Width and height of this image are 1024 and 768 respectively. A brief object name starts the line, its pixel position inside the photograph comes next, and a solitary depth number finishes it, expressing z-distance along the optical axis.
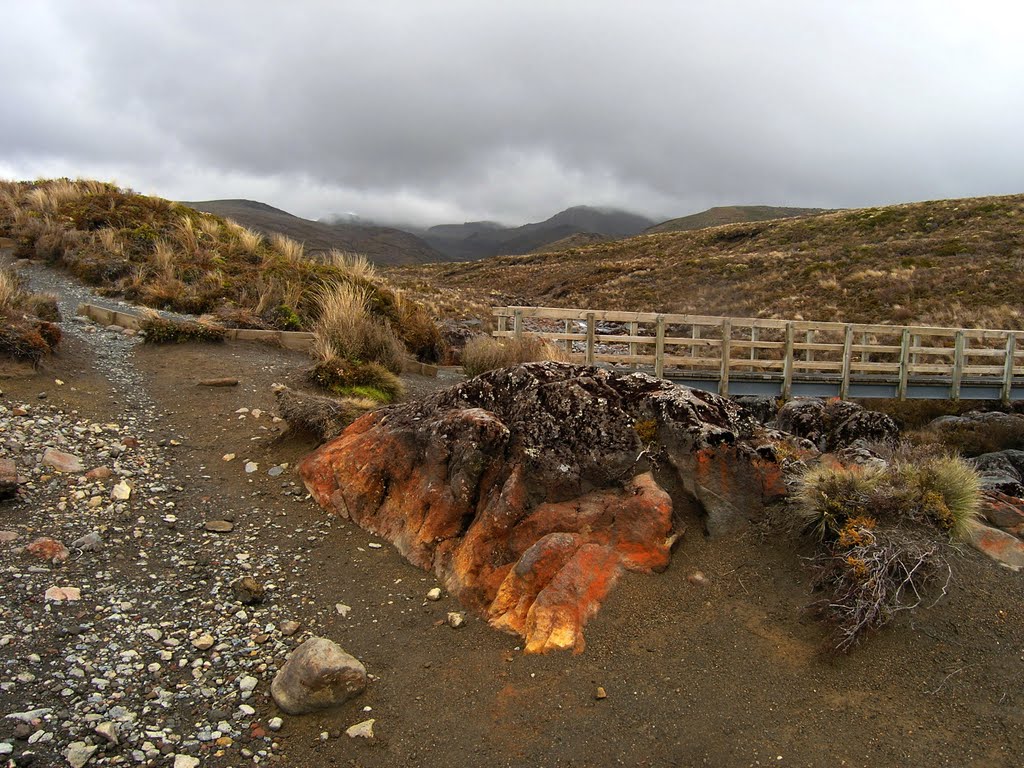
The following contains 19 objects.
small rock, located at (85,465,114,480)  5.45
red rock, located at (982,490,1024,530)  4.65
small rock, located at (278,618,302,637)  4.04
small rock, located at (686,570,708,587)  4.33
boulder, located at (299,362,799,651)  4.32
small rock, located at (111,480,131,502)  5.25
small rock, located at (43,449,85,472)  5.45
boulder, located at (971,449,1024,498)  9.73
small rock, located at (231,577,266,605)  4.30
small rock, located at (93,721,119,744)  3.00
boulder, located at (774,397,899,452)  10.95
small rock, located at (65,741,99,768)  2.84
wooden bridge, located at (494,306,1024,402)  12.70
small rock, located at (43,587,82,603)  3.91
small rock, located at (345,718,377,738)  3.26
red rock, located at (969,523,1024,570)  4.25
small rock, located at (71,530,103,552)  4.51
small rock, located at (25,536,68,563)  4.29
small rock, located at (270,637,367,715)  3.37
